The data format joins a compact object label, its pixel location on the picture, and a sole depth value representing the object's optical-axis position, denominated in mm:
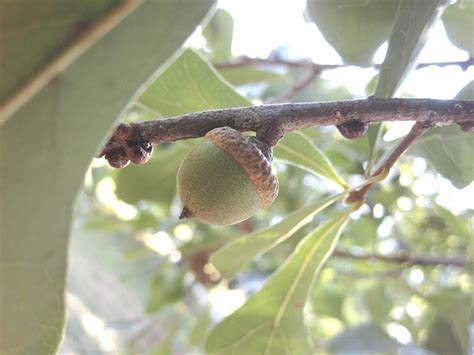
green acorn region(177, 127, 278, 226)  51
